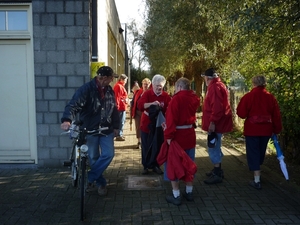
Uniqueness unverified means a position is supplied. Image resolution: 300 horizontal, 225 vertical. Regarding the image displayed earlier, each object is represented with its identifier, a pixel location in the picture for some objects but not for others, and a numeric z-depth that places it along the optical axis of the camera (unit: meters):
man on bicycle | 4.05
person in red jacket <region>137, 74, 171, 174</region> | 4.94
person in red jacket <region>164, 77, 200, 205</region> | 3.88
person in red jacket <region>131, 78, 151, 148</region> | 6.67
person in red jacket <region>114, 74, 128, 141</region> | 7.75
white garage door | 5.34
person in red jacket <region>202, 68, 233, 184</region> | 4.50
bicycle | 3.61
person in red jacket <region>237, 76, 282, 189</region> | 4.48
